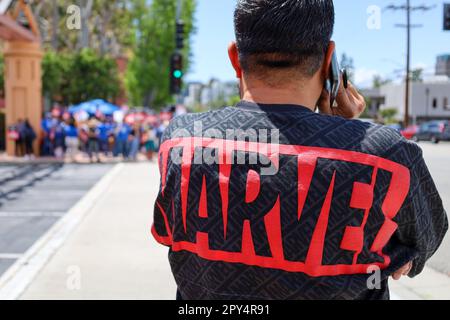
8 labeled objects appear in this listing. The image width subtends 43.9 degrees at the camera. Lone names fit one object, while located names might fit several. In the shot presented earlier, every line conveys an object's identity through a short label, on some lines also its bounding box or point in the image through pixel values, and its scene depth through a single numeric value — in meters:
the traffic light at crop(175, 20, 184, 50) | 17.77
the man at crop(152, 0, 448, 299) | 1.32
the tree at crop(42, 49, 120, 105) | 36.25
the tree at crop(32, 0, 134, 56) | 41.43
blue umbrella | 27.14
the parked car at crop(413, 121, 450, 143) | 13.25
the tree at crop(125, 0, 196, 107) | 39.59
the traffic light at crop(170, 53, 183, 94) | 17.75
